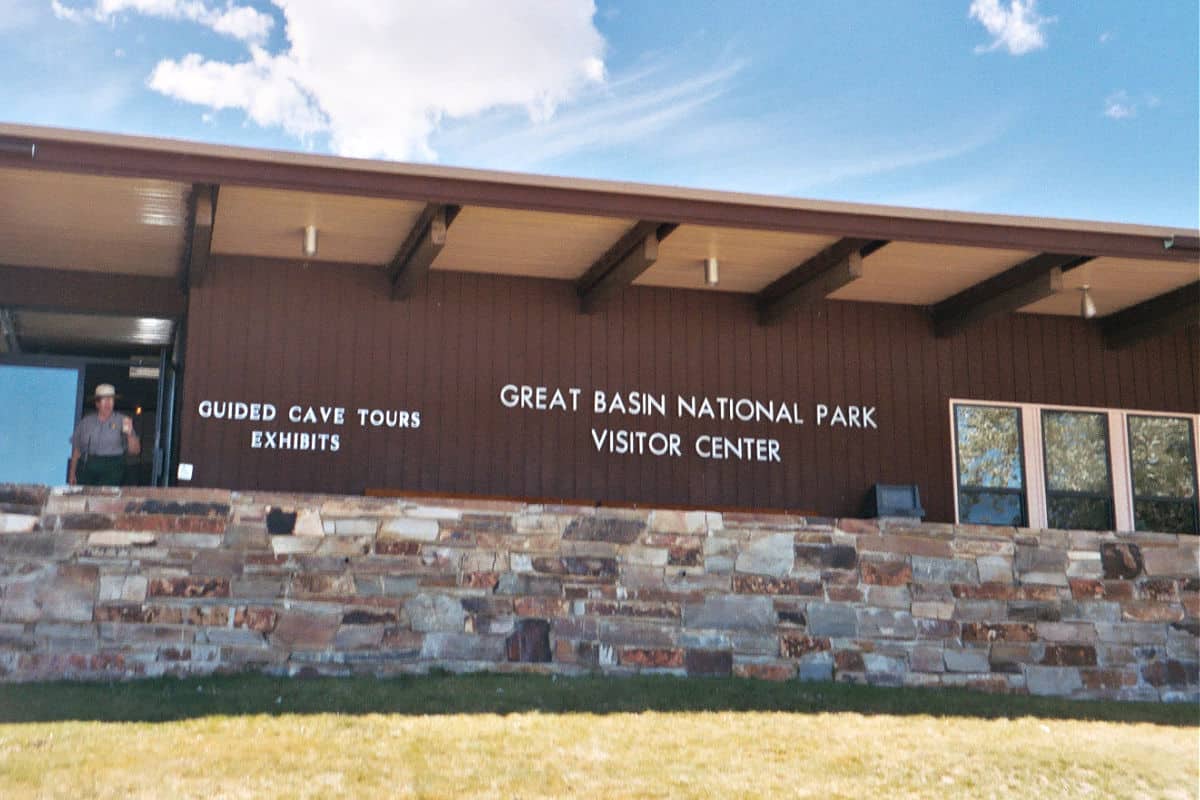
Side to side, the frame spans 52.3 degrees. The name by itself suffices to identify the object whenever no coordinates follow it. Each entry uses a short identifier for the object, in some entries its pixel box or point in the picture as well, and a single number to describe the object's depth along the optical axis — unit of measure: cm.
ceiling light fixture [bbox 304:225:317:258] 950
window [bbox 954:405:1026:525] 1162
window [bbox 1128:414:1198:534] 1198
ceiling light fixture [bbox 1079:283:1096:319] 1070
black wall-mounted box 1100
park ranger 967
